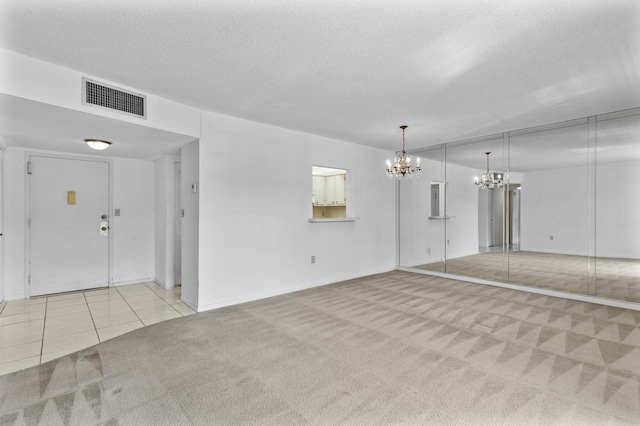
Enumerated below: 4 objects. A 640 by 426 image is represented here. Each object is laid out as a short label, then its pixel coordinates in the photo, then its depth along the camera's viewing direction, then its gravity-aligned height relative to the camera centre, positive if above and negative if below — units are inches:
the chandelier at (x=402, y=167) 179.4 +27.4
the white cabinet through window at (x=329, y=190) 312.0 +22.8
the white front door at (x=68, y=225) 184.2 -8.1
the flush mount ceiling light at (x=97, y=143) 160.4 +37.9
